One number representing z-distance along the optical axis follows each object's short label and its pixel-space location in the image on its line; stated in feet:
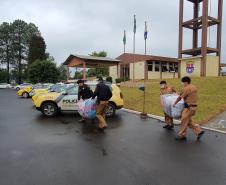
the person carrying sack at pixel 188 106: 22.45
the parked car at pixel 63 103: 36.70
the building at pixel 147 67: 120.07
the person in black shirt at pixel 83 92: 30.73
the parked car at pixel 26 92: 83.65
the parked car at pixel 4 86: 191.91
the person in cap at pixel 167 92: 27.89
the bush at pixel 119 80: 119.65
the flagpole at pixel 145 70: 36.15
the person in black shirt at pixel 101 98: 26.89
